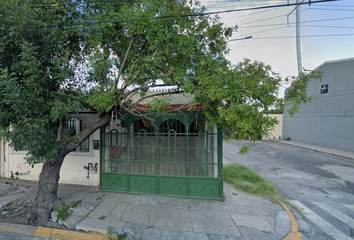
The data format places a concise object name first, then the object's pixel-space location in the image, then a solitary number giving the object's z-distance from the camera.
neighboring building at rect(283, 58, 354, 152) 13.58
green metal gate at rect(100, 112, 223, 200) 4.86
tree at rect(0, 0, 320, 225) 3.17
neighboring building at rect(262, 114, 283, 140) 23.97
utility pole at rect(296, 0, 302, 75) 15.45
